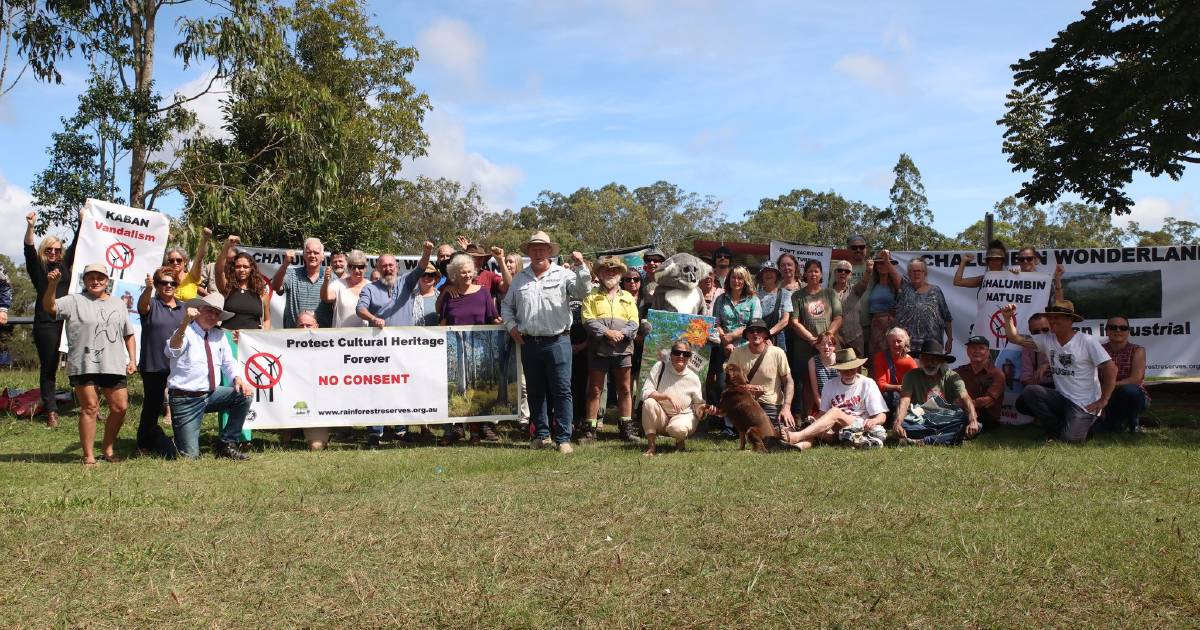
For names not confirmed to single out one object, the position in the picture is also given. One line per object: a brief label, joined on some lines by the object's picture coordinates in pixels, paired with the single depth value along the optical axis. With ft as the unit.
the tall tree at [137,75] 53.72
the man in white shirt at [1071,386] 28.78
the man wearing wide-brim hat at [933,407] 28.53
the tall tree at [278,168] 59.57
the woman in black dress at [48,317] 33.17
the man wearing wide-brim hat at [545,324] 29.09
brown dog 27.63
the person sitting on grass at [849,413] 28.19
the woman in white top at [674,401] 27.66
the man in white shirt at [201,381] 27.40
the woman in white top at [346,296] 31.73
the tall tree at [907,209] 189.78
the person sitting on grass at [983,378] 30.63
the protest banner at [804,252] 40.98
